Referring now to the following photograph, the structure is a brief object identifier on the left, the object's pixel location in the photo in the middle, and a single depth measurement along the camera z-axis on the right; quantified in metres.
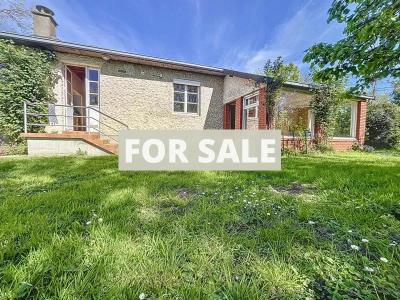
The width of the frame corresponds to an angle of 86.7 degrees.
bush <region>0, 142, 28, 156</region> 7.12
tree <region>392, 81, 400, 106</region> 15.98
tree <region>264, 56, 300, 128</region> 7.67
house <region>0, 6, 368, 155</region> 7.87
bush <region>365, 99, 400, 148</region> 12.09
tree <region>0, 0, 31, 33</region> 10.53
